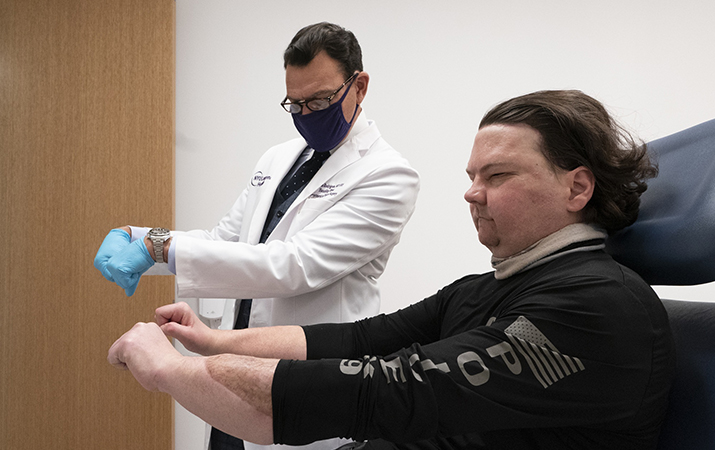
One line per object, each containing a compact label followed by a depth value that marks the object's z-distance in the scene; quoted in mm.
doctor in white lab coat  1359
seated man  718
